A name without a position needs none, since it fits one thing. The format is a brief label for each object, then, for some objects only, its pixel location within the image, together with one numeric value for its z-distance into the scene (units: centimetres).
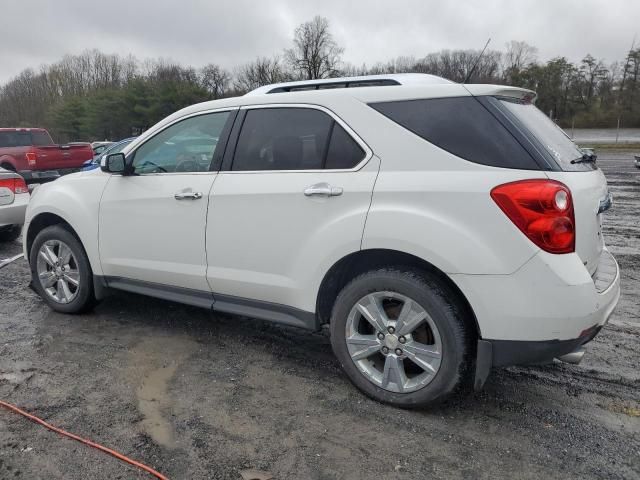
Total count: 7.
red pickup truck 1467
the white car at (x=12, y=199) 723
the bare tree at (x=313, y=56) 5741
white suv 258
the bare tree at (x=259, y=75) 5903
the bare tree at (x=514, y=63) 6529
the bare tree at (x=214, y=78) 7150
